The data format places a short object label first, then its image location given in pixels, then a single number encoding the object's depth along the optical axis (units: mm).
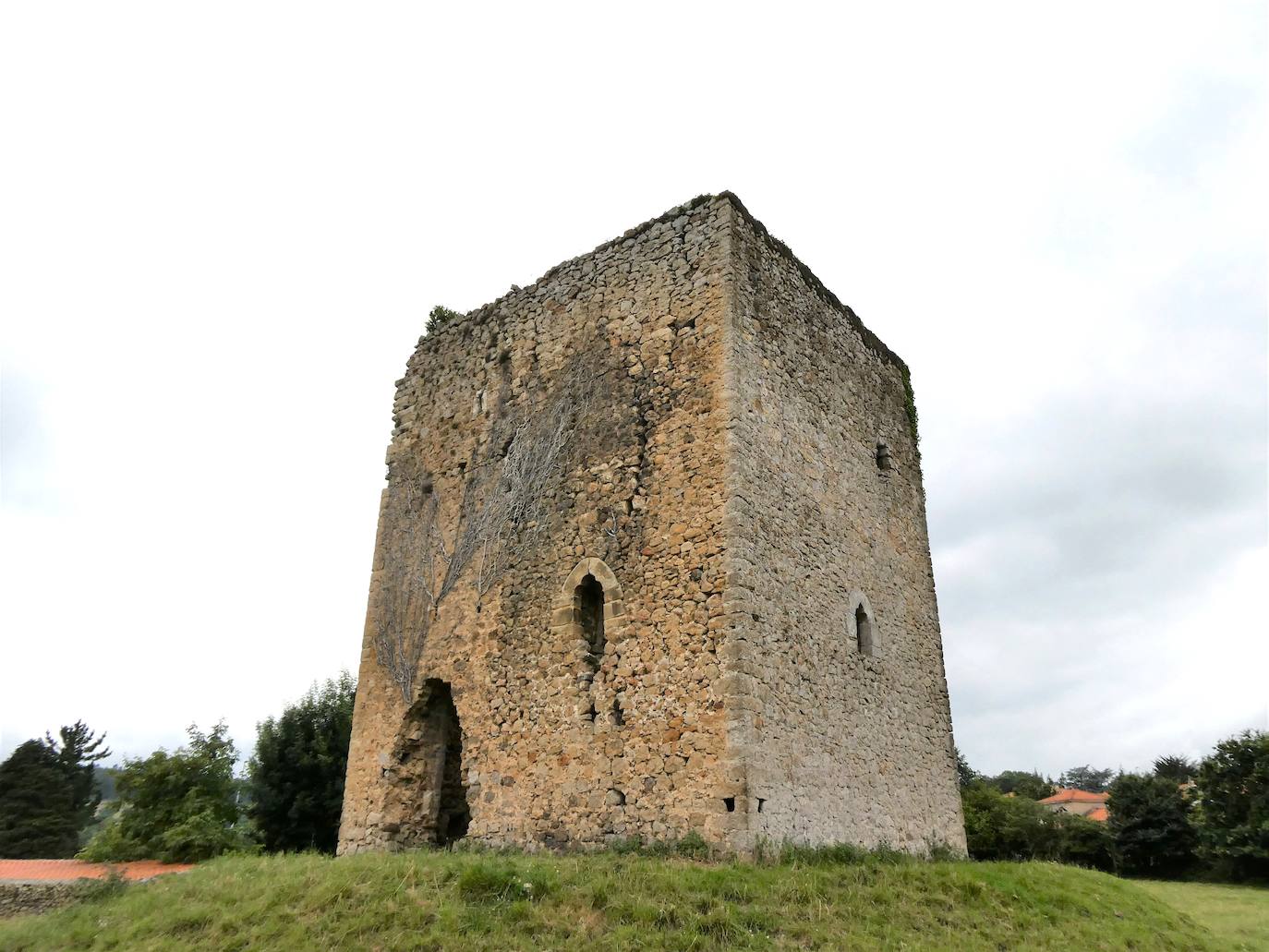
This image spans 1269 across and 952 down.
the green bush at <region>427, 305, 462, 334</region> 14844
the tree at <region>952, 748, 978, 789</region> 39325
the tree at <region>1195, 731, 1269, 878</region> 25872
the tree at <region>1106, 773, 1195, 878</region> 29500
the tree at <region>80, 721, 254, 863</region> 17172
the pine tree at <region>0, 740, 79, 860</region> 29453
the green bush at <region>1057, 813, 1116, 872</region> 28922
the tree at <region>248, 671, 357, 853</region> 20203
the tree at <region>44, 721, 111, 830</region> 33438
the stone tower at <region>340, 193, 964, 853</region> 9281
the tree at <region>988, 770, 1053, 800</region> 55844
